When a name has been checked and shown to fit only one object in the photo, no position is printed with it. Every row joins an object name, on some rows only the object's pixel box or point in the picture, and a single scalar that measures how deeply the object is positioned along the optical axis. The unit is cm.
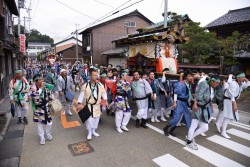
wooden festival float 820
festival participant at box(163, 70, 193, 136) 522
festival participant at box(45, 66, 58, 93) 802
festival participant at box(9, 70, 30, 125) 617
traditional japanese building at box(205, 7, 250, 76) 1326
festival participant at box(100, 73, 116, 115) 704
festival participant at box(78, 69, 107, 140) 521
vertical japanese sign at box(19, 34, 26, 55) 2297
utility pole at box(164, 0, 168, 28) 1120
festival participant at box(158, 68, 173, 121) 680
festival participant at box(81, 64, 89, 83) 1362
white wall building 7638
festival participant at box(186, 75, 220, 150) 466
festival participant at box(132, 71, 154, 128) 609
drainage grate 461
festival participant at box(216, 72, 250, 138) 535
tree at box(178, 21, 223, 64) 1221
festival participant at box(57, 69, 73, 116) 735
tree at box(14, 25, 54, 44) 8865
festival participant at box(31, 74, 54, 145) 488
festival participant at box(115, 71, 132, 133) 585
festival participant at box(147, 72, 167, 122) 666
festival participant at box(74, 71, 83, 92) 1300
